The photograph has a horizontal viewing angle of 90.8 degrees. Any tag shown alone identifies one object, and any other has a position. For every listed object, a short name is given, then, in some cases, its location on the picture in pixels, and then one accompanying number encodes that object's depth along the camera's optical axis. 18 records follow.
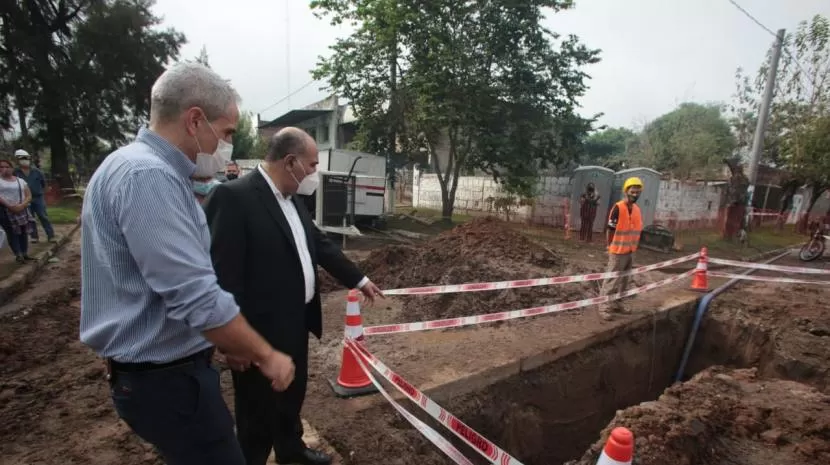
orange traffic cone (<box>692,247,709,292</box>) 7.24
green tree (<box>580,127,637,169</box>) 48.64
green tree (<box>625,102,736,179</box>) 28.27
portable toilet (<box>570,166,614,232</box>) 14.16
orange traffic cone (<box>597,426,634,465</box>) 1.45
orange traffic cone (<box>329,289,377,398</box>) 3.38
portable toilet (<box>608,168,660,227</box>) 13.78
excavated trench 3.70
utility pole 13.09
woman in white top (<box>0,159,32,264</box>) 6.37
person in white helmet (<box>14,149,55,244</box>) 7.74
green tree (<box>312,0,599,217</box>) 13.83
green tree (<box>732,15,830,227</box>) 16.56
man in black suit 1.99
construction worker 5.70
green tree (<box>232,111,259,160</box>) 38.06
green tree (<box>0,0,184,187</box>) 17.08
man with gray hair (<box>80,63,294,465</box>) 1.17
